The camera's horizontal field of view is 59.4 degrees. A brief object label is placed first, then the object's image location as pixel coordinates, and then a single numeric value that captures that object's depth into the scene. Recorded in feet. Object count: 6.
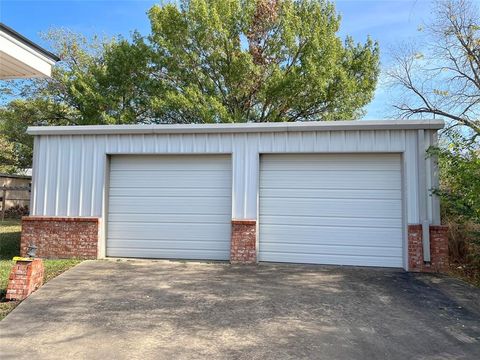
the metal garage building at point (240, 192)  29.55
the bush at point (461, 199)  25.61
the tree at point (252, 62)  58.90
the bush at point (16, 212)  67.74
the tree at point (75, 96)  62.49
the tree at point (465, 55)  44.45
